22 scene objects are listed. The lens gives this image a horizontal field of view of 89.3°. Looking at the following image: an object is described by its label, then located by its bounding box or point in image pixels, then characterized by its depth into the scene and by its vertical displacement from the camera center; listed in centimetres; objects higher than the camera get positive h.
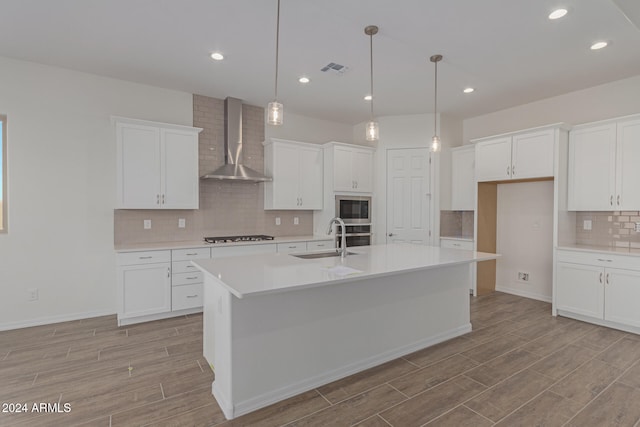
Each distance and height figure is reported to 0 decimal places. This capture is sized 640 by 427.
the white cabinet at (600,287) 346 -88
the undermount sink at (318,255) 306 -44
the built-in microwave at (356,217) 525 -12
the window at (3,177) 350 +34
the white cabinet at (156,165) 380 +54
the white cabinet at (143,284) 360 -86
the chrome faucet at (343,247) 297 -35
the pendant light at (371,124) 283 +79
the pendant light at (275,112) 246 +74
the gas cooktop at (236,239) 428 -40
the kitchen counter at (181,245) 371 -44
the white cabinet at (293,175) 487 +55
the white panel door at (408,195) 532 +25
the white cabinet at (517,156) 412 +75
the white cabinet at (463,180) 514 +50
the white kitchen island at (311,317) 210 -84
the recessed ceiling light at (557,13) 255 +157
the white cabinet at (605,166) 363 +53
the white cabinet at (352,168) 517 +69
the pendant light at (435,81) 337 +159
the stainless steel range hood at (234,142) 457 +98
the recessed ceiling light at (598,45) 304 +157
